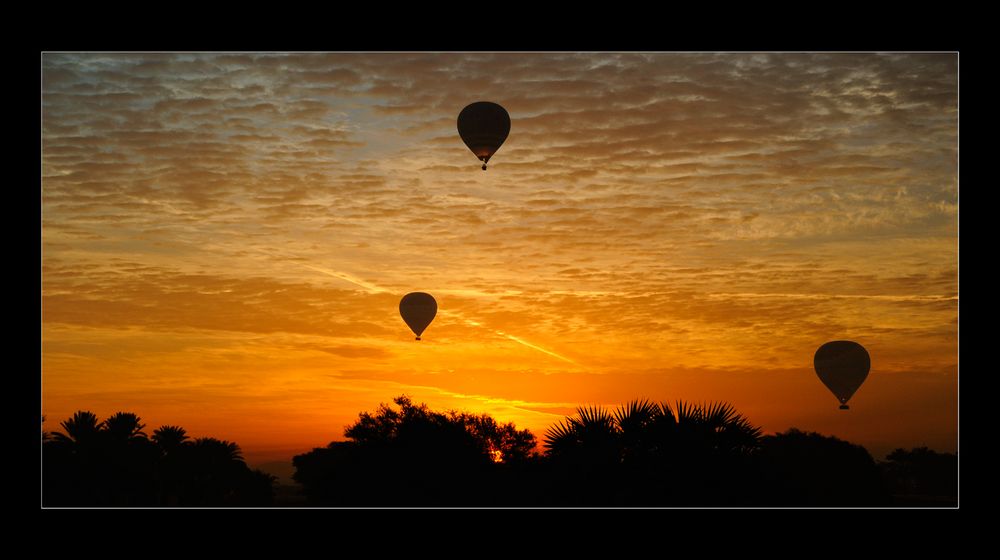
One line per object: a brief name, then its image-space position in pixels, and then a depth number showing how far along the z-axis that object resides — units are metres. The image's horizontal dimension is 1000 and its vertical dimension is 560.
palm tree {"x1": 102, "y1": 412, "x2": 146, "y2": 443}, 49.62
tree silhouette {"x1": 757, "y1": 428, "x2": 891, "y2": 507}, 21.92
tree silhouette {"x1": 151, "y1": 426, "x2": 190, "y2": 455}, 56.69
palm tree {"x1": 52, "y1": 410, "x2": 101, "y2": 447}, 46.78
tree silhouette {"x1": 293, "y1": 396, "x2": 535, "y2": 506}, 36.22
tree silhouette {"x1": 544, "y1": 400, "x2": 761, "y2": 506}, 22.42
